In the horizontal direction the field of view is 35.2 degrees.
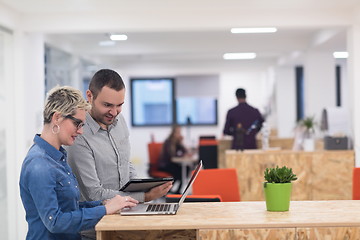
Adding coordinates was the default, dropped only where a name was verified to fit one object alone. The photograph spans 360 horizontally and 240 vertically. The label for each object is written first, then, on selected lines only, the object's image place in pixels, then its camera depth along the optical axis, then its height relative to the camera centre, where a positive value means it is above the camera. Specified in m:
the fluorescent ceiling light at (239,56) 12.66 +1.23
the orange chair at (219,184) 4.76 -0.63
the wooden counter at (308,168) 7.11 -0.76
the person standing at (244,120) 8.54 -0.17
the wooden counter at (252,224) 2.87 -0.58
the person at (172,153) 10.22 -0.78
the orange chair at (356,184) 4.63 -0.63
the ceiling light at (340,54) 11.38 +1.09
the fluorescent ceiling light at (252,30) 8.21 +1.16
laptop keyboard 3.16 -0.55
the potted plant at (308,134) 7.42 -0.35
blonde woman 2.68 -0.32
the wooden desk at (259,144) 9.85 -0.63
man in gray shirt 3.13 -0.22
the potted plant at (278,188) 3.18 -0.45
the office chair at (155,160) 10.19 -0.93
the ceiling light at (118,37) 9.34 +1.25
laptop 3.08 -0.55
